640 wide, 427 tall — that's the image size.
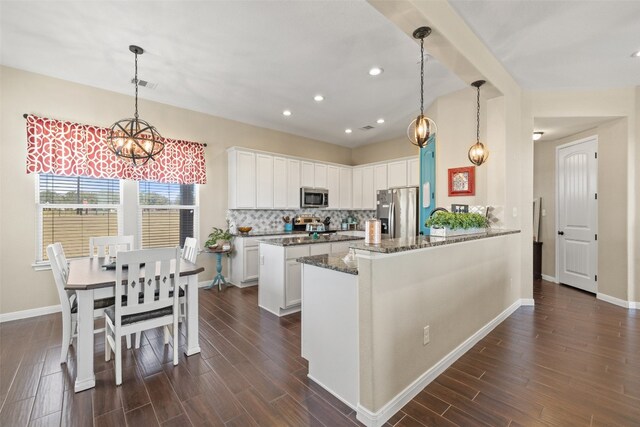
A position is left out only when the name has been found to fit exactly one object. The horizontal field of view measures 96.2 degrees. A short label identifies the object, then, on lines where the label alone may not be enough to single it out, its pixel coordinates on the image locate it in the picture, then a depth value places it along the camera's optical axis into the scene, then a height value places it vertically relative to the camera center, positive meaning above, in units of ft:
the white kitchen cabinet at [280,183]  18.81 +1.85
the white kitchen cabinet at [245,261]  16.47 -2.88
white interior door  14.97 -0.24
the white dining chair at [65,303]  7.93 -2.66
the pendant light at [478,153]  11.98 +2.39
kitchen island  11.98 -2.58
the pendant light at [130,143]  9.87 +2.44
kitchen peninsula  5.91 -2.58
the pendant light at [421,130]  8.31 +2.36
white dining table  7.07 -2.51
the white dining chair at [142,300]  7.30 -2.41
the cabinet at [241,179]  17.08 +1.93
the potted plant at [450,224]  8.87 -0.42
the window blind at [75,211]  12.35 +0.04
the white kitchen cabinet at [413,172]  19.10 +2.63
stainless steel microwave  20.24 +0.98
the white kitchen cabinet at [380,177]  21.16 +2.53
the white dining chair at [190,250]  10.67 -1.47
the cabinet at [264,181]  17.95 +1.89
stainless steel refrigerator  17.89 -0.03
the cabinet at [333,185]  22.11 +2.00
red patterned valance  11.94 +2.59
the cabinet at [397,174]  19.85 +2.62
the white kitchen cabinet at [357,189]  23.17 +1.75
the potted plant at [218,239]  16.06 -1.58
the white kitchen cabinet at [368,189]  22.11 +1.67
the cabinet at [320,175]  21.20 +2.65
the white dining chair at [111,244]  11.03 -1.28
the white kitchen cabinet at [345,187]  23.07 +1.93
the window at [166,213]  15.01 -0.08
